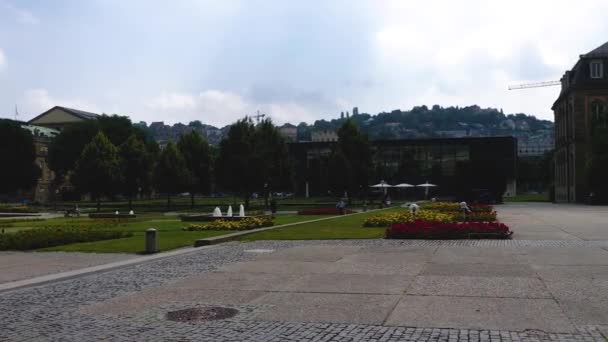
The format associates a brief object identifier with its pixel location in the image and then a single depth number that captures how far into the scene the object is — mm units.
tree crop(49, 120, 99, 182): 93375
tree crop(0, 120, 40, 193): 83562
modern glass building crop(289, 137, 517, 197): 105438
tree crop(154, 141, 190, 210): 70625
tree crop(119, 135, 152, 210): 71688
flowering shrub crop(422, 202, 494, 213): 41547
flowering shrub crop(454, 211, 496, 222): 32891
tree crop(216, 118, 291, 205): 63969
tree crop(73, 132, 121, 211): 64875
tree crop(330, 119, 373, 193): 73062
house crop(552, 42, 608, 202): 71375
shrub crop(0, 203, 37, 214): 57250
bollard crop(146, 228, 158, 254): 19109
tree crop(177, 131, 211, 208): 75875
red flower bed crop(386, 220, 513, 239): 22375
